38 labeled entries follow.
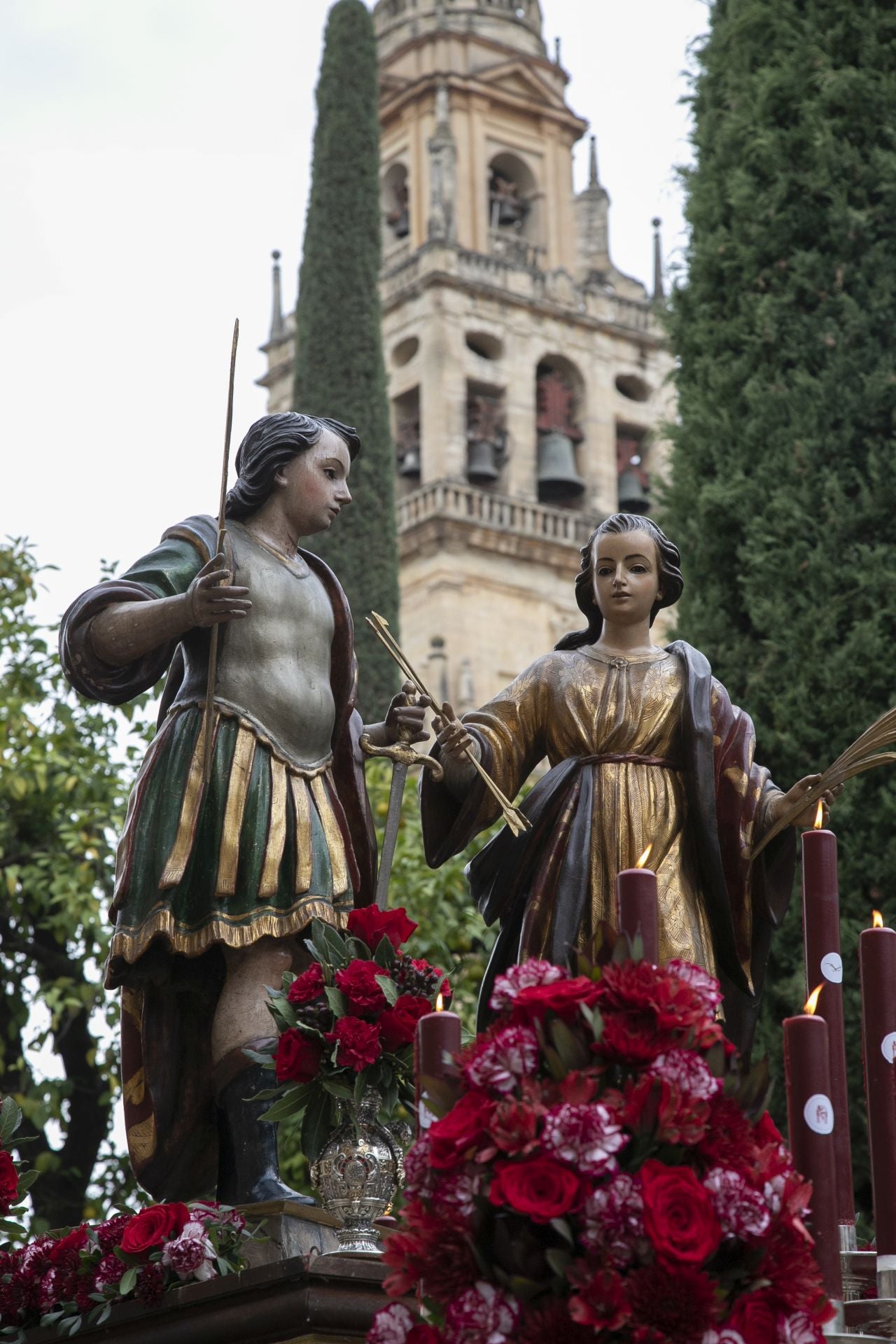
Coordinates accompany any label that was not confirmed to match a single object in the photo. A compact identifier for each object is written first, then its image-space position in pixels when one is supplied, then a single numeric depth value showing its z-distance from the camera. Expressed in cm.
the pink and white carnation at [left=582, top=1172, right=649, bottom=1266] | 372
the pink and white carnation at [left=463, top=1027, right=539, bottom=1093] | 392
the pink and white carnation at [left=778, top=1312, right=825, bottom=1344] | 377
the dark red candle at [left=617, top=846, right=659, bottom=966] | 414
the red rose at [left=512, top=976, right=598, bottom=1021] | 398
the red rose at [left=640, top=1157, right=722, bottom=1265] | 366
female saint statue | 611
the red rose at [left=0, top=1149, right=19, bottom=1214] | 573
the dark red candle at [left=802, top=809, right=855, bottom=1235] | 460
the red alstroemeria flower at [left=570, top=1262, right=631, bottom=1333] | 364
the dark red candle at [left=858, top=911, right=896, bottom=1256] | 453
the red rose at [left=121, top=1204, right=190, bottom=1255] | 540
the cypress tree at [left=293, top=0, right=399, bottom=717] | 2520
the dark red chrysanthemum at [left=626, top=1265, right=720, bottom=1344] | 366
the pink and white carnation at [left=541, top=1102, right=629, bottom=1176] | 376
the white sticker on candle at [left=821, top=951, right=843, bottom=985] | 482
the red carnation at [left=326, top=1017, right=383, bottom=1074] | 554
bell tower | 3962
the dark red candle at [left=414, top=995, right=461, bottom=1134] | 411
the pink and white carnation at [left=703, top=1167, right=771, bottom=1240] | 377
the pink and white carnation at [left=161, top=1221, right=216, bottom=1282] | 535
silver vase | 559
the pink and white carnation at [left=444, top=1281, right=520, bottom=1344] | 377
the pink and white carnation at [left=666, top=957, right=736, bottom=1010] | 401
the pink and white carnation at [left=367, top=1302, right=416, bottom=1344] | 400
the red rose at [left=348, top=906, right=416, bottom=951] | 589
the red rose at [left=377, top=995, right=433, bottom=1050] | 563
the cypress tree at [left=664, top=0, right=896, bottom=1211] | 1184
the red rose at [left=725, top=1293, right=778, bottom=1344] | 373
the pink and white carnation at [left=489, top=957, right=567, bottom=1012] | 404
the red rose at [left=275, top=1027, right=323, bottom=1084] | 556
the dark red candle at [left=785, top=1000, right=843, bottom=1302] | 398
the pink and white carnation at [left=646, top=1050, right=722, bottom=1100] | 387
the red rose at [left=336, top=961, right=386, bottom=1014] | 562
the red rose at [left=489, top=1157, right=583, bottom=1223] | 374
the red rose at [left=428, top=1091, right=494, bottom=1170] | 388
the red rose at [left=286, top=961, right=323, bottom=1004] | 563
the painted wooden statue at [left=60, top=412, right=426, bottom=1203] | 596
